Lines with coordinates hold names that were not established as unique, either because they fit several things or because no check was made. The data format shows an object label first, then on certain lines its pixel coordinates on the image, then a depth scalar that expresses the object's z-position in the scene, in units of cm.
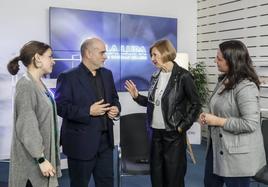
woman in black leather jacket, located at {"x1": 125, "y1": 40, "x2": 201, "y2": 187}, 271
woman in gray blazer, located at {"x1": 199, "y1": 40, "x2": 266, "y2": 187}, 217
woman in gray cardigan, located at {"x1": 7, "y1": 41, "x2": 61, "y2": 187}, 199
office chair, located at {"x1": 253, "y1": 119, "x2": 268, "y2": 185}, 258
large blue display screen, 539
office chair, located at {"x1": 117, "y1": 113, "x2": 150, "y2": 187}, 334
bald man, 259
